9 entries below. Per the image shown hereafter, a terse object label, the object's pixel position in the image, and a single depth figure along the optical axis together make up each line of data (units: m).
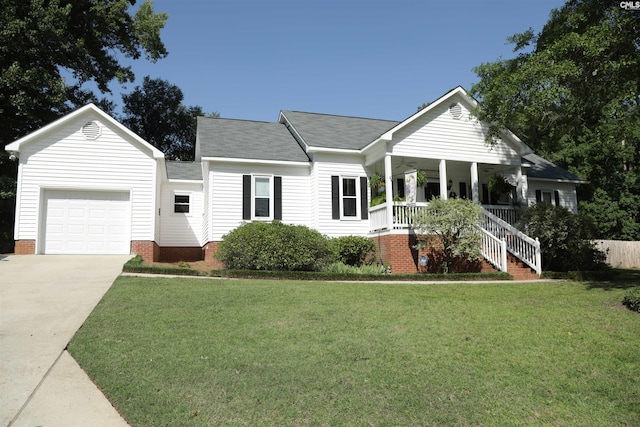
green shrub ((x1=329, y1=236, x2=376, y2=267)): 17.56
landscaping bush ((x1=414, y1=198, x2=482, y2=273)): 15.65
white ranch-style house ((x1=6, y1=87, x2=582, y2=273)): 16.92
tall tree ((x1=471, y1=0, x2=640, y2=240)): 13.29
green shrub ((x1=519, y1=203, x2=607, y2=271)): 17.03
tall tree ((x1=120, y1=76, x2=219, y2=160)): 39.66
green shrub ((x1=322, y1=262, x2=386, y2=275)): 15.33
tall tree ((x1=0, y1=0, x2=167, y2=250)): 21.72
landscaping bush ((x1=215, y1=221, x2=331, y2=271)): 14.42
